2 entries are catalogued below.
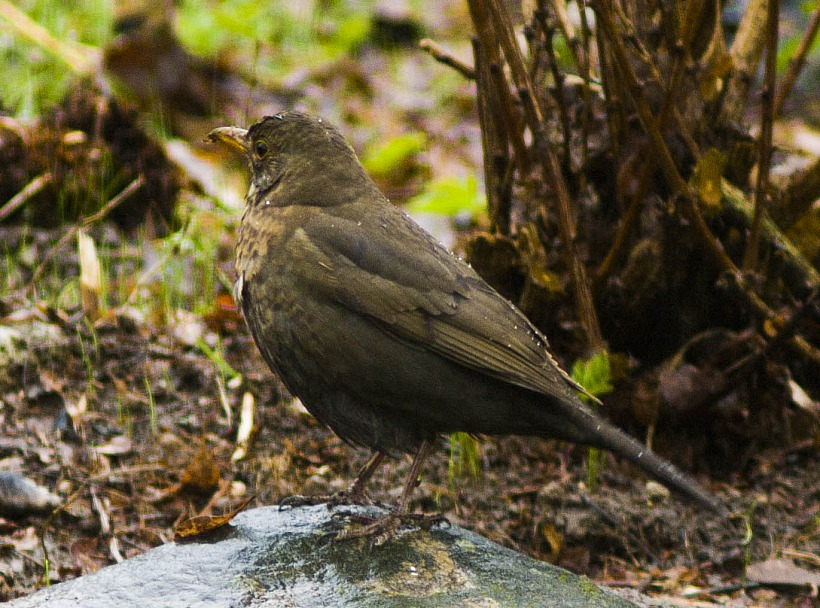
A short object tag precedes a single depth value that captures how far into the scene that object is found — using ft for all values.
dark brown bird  21.27
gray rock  18.47
